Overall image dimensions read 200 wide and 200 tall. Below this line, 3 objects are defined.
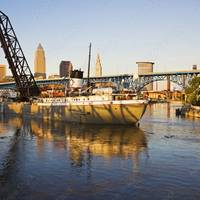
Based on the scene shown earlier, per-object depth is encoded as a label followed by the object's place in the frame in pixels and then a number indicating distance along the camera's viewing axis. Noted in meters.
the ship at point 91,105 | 59.56
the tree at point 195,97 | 99.86
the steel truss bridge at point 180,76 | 183.19
